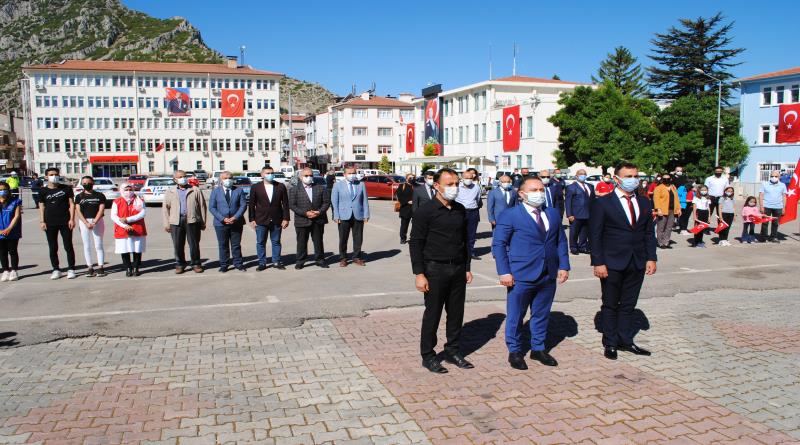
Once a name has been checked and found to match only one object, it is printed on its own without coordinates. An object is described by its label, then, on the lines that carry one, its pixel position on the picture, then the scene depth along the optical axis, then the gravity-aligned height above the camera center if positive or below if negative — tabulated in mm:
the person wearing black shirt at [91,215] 11336 -904
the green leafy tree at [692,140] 44094 +1408
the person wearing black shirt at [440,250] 5930 -805
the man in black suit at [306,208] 12047 -846
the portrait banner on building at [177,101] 89812 +8318
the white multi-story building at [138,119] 92562 +6391
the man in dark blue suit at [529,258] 6148 -910
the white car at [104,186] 32188 -1180
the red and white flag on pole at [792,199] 16891 -1012
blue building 45781 +2992
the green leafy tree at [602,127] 42750 +2220
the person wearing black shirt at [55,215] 11133 -884
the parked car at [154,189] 29781 -1232
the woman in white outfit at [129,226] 11211 -1091
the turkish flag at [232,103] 91125 +8176
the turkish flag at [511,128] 59344 +2980
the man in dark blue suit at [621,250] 6523 -886
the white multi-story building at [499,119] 56500 +4155
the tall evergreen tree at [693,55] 61625 +9905
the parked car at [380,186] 36625 -1367
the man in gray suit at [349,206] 12500 -843
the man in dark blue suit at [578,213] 14633 -1157
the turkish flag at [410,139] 84625 +2865
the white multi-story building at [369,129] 98750 +4990
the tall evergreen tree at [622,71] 78250 +10692
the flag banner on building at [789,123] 44375 +2498
